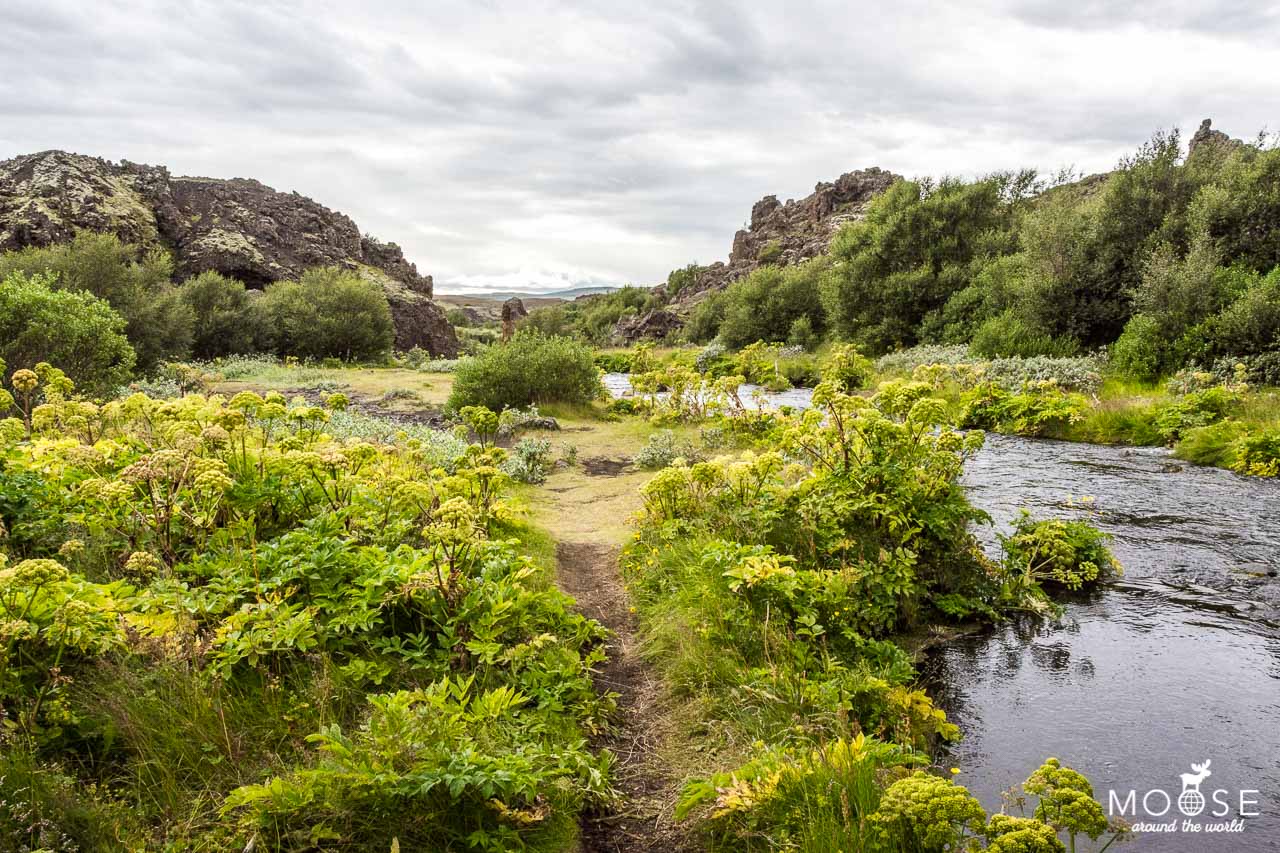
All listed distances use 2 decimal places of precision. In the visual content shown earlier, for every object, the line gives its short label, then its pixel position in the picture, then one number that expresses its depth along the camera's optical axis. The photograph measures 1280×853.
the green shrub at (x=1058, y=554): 6.57
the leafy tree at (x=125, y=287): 22.62
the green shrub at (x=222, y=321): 31.50
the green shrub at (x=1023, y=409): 15.03
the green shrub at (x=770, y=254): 80.75
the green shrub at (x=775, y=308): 43.69
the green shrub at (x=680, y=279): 98.21
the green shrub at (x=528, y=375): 16.55
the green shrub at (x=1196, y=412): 13.20
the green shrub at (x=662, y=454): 11.70
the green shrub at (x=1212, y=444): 11.59
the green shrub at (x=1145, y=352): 18.00
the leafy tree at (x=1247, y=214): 19.75
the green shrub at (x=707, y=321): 55.41
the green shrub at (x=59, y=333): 11.94
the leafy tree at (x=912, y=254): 33.19
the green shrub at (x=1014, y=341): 22.64
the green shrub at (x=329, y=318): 34.41
